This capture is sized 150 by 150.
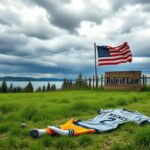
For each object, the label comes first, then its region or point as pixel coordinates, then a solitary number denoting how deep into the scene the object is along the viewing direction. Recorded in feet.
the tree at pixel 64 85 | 61.53
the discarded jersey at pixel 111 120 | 14.08
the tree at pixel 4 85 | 110.18
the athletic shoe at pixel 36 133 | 12.46
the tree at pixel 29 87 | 96.56
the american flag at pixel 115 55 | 45.61
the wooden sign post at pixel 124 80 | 45.66
